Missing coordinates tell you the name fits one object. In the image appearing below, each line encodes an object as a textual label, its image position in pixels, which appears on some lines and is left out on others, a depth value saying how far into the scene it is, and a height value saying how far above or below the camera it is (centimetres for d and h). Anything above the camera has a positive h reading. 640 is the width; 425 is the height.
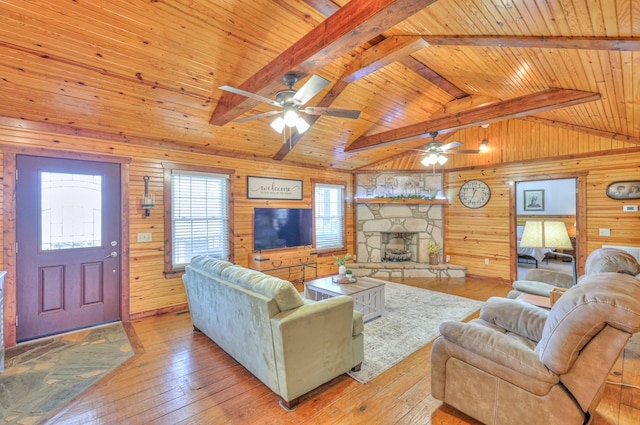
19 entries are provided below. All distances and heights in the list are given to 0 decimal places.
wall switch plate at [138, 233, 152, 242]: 408 -32
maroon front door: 333 -37
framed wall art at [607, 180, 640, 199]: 454 +38
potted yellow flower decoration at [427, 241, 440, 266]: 658 -87
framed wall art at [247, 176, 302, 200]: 526 +50
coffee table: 374 -105
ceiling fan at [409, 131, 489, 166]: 462 +104
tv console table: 504 -84
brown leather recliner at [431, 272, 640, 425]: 149 -88
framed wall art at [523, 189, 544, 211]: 801 +38
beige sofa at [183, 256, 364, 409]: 212 -95
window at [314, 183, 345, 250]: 636 -2
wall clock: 618 +44
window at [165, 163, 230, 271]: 441 -4
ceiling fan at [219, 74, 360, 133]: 247 +106
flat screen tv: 527 -26
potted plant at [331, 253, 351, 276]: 419 -79
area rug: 287 -143
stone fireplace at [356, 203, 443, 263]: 683 -29
